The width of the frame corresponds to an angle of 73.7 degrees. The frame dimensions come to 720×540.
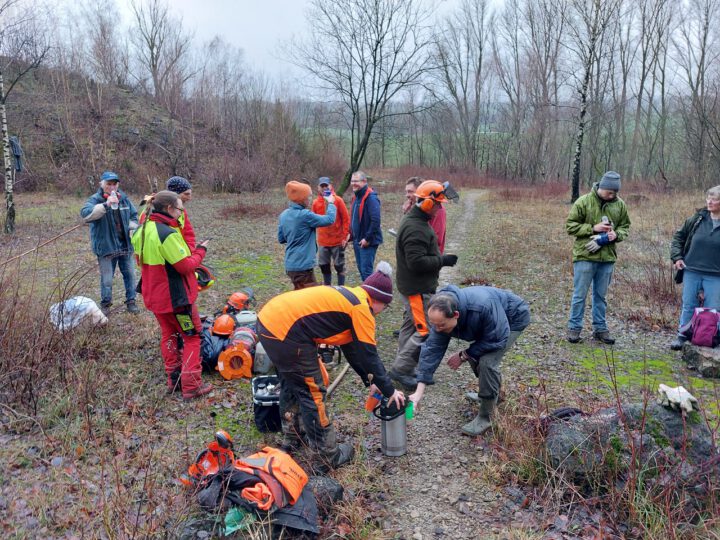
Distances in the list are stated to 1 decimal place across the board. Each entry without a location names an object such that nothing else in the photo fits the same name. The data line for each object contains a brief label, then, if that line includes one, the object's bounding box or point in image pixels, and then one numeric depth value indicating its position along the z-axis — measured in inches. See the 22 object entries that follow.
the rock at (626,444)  131.3
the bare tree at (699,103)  1023.1
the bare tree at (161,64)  1194.0
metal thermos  146.7
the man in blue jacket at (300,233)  219.0
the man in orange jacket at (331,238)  276.1
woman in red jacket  166.2
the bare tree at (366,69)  754.2
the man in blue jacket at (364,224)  259.1
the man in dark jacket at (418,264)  176.1
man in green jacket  221.8
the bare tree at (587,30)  740.6
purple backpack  211.6
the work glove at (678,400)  137.9
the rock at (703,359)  205.5
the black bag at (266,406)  162.7
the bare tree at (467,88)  1711.4
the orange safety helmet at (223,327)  214.5
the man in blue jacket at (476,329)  142.6
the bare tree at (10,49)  464.4
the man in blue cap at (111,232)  251.1
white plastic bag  193.3
